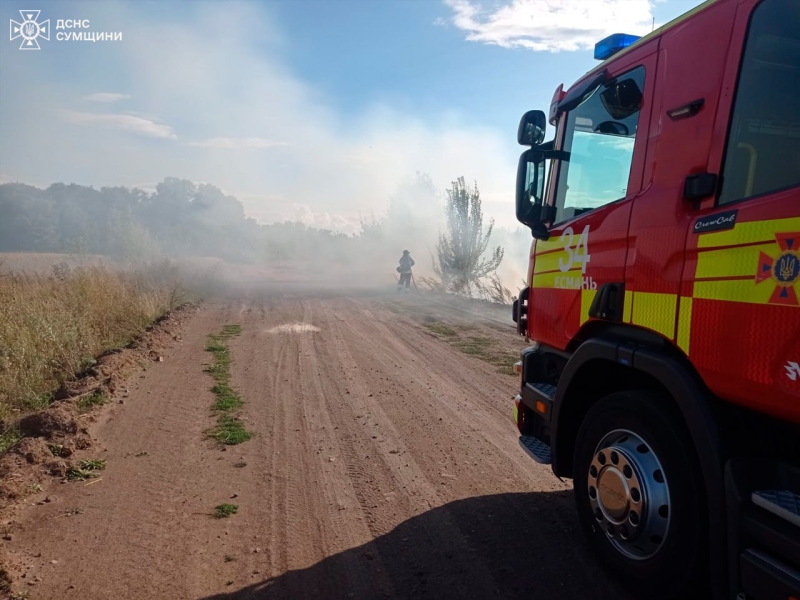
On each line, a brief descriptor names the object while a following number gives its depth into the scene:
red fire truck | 2.07
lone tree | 23.62
